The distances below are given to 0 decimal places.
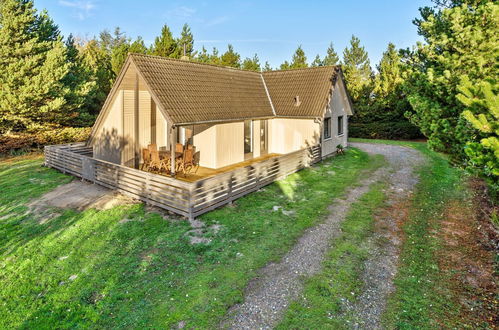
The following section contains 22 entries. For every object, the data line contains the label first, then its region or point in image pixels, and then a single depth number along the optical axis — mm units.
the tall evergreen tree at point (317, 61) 46309
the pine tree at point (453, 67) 6980
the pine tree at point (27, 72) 20688
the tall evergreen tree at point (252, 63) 39094
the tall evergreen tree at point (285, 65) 42062
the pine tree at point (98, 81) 26344
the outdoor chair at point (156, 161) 13703
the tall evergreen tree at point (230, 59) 37050
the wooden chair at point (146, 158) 14432
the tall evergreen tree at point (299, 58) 41156
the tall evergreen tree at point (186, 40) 30816
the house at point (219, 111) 13391
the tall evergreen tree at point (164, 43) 27594
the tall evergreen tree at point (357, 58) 42000
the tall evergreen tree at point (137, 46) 26609
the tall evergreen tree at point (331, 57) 48344
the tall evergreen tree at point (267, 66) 43500
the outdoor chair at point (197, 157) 15495
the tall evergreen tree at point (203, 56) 35456
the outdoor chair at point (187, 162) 13914
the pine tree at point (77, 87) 23812
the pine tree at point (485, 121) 3990
